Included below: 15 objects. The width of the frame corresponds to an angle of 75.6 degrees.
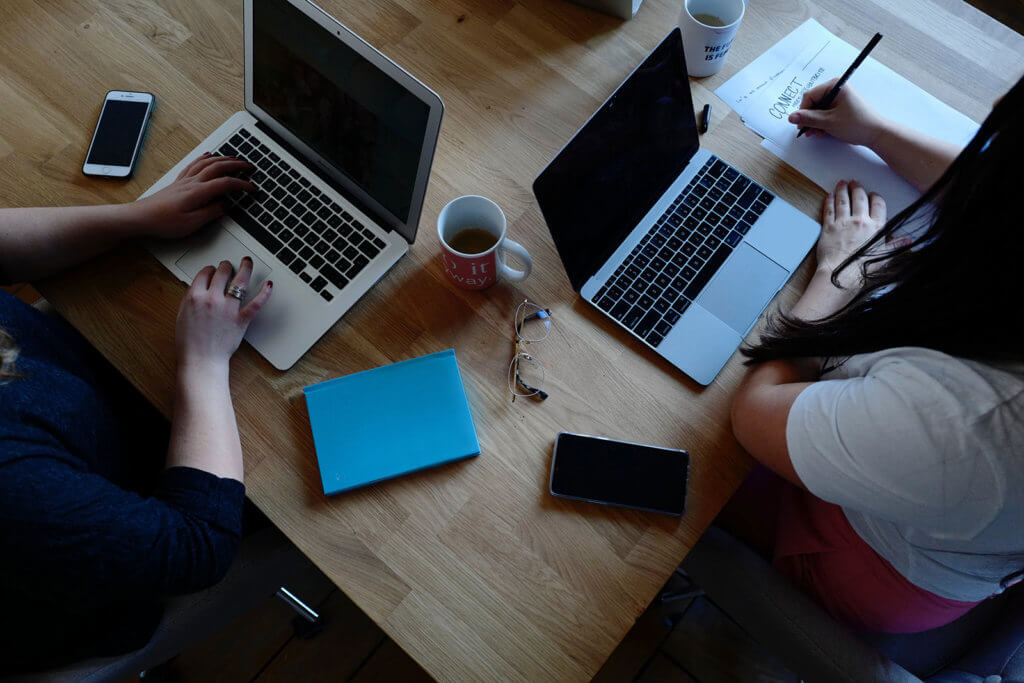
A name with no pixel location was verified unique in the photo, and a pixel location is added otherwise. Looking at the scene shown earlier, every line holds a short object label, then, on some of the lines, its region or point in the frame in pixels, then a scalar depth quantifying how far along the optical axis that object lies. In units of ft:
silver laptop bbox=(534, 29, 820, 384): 2.88
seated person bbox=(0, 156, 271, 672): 2.32
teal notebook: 2.81
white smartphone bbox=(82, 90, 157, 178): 3.38
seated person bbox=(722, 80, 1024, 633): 2.03
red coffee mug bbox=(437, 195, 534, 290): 2.85
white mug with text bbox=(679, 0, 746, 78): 3.24
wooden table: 2.69
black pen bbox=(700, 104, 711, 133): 3.42
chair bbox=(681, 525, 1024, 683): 2.71
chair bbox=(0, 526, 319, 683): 2.72
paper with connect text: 3.35
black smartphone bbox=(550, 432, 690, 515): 2.80
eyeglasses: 2.99
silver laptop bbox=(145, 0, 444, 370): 2.77
